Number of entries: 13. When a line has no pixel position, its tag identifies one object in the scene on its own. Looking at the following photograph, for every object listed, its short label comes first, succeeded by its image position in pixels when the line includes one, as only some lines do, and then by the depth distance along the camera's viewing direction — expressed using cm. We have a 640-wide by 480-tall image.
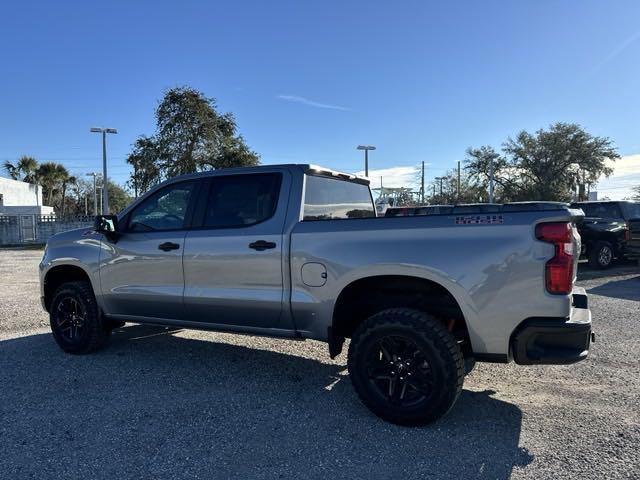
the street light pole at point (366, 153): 3048
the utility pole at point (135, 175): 2842
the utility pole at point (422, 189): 6297
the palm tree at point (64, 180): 5514
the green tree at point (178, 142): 2781
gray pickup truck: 339
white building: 3891
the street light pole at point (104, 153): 2694
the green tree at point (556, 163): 4194
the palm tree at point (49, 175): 5353
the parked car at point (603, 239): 1320
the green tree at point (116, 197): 6934
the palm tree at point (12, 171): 5335
